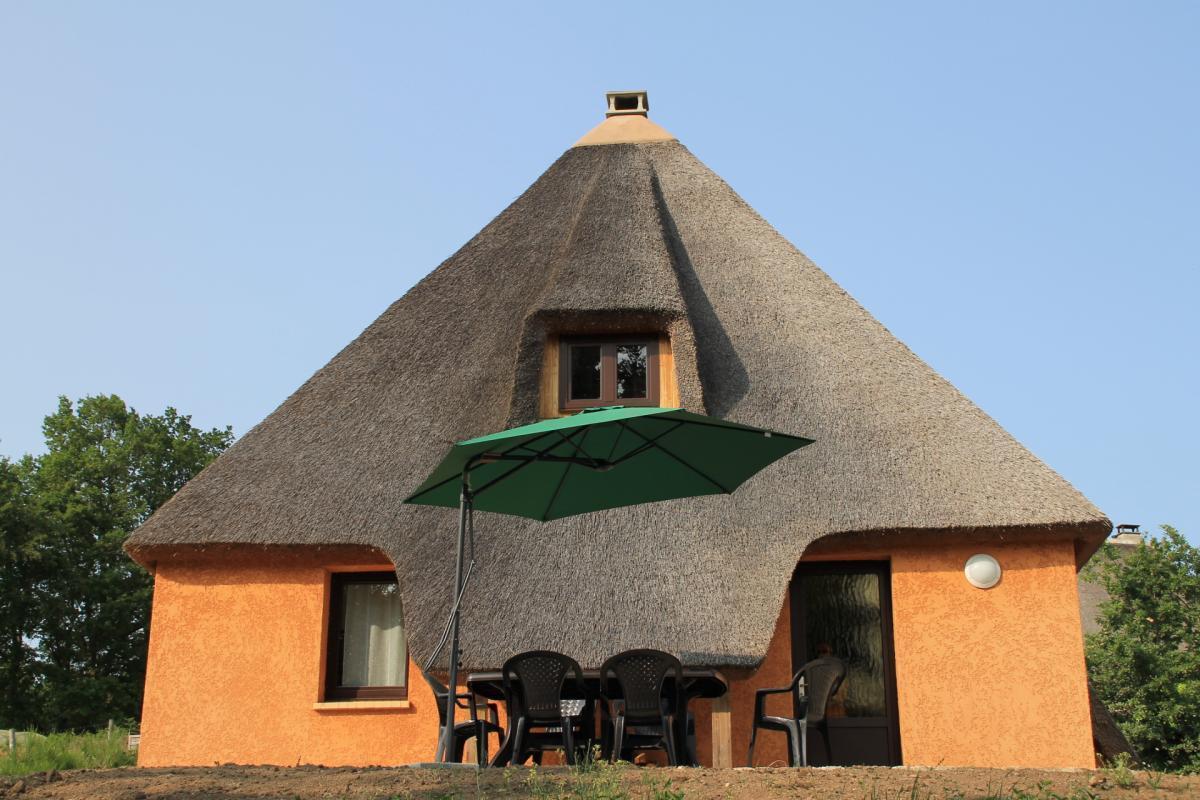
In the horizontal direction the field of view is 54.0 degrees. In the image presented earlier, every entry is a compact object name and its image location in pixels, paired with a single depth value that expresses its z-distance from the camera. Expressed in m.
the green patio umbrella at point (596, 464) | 6.36
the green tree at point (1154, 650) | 24.55
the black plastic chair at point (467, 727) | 7.48
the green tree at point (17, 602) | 28.80
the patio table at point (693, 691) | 7.07
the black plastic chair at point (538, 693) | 6.89
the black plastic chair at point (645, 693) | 6.89
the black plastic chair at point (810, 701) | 7.39
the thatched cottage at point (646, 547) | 8.85
